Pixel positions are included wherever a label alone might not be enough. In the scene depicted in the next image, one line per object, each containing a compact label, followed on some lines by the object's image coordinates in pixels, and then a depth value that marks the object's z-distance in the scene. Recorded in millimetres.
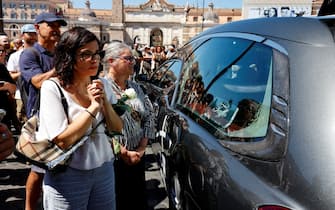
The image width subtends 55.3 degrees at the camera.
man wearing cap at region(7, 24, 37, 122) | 4224
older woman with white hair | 2219
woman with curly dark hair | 1578
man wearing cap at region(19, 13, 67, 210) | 2479
